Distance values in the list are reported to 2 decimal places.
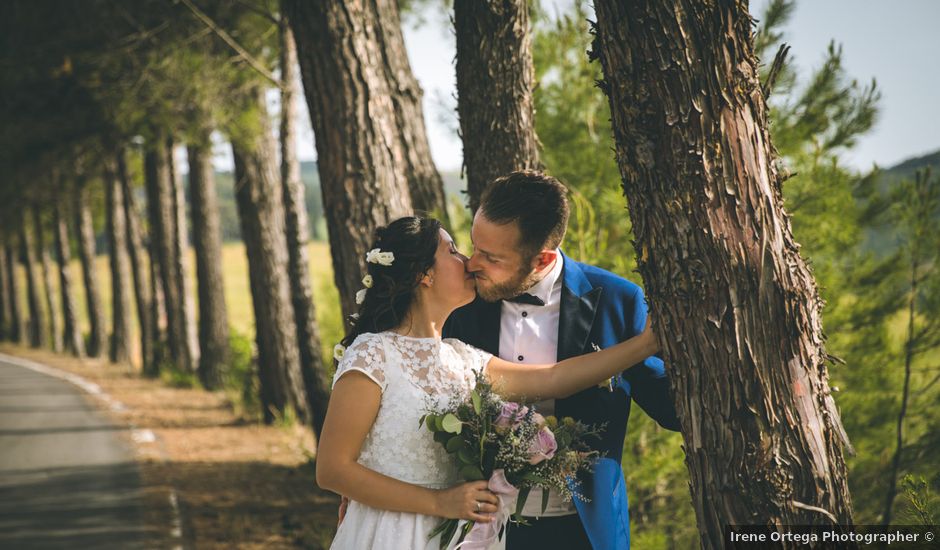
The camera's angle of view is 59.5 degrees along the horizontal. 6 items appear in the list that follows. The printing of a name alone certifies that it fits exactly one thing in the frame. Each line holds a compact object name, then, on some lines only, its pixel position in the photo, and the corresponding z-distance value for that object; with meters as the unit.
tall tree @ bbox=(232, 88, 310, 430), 11.75
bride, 2.99
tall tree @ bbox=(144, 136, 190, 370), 17.56
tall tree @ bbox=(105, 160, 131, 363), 21.48
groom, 3.30
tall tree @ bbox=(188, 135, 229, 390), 15.15
